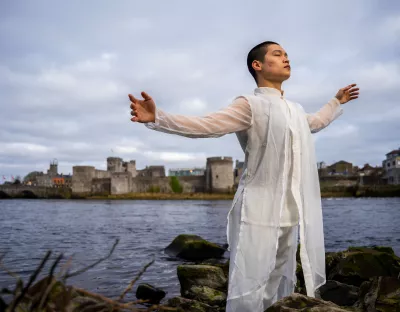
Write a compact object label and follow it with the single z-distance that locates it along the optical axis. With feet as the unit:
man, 8.55
